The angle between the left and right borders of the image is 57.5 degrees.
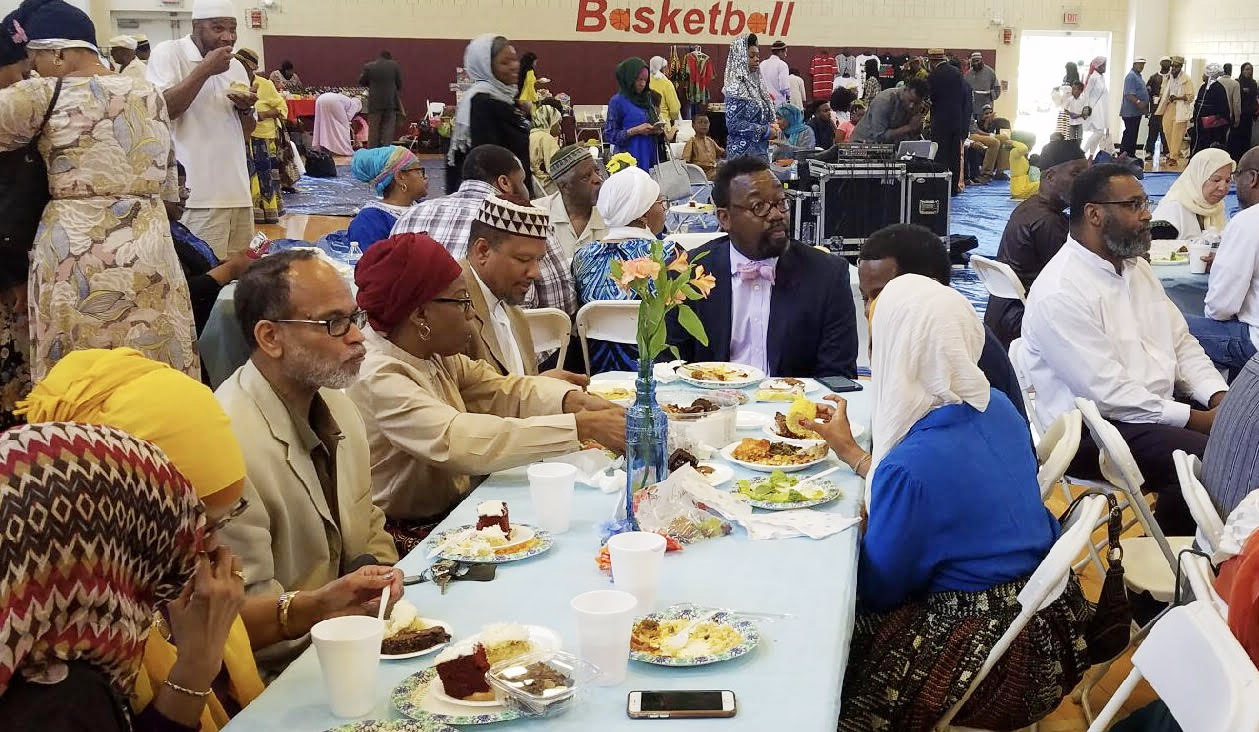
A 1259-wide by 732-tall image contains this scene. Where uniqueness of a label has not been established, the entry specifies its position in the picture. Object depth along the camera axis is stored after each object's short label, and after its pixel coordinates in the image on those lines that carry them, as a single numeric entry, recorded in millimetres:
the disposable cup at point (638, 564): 1951
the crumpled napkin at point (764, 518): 2400
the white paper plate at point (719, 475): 2727
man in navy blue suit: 4191
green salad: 2607
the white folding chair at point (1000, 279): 5008
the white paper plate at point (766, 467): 2814
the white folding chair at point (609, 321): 4516
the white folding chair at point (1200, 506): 2574
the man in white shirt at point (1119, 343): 3830
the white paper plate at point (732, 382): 3736
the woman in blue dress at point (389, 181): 5684
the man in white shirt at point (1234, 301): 4715
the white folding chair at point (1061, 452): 2900
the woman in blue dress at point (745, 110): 12023
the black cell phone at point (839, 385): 3719
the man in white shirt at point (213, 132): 4953
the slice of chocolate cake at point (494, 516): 2346
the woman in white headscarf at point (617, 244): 4766
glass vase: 2434
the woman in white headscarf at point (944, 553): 2359
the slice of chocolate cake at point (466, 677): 1680
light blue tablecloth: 1670
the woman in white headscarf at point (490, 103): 6727
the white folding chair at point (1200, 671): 1511
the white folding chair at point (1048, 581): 2127
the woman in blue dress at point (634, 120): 10984
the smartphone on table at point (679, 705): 1646
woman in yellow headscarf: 1478
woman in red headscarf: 2732
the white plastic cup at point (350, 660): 1622
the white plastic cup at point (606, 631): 1704
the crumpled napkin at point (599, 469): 2705
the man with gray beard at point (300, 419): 2271
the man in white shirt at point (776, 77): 15928
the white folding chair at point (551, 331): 4539
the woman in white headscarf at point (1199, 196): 6734
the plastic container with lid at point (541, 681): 1644
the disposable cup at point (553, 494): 2393
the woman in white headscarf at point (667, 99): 13969
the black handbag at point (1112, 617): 2484
